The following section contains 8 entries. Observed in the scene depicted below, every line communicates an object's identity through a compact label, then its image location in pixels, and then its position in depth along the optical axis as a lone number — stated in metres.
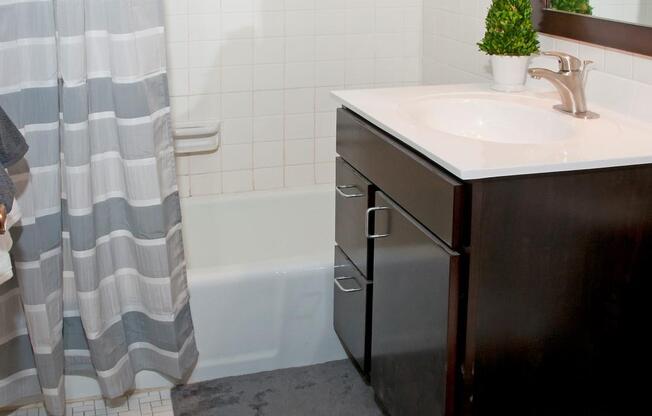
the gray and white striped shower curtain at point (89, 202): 2.11
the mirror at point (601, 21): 1.93
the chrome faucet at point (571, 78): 1.97
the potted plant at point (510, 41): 2.19
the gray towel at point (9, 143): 1.78
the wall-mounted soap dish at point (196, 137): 2.89
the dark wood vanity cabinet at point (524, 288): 1.65
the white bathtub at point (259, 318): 2.46
